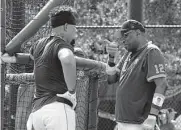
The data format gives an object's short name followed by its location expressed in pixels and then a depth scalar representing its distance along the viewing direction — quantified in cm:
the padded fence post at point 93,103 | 1117
